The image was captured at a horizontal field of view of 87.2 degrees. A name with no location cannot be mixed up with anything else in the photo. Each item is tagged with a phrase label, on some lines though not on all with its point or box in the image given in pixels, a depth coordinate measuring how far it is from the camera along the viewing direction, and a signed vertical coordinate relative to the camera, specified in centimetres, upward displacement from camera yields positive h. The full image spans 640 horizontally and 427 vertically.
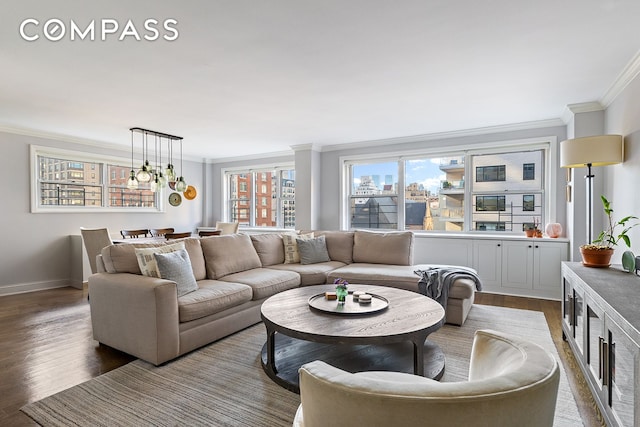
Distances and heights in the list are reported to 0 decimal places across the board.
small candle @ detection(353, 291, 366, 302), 277 -73
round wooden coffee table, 210 -78
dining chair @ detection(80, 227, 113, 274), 437 -41
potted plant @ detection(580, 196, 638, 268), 265 -36
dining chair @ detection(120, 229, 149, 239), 537 -41
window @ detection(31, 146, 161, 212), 525 +43
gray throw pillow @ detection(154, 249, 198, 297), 288 -54
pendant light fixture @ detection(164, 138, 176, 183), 499 +52
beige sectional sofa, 260 -75
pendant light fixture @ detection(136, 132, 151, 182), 449 +46
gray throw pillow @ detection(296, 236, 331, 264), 456 -58
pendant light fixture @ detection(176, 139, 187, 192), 516 +36
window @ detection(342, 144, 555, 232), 496 +30
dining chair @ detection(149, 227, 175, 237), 609 -42
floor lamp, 304 +53
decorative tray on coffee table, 247 -75
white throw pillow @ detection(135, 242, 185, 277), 292 -47
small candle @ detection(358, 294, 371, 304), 266 -72
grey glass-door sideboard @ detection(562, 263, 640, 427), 146 -69
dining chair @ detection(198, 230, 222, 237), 631 -47
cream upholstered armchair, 75 -44
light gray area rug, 191 -119
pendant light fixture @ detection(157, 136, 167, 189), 484 +41
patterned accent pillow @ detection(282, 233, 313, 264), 461 -56
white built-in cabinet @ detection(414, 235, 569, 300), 441 -71
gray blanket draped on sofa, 341 -74
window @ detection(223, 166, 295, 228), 729 +27
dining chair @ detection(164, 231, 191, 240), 540 -44
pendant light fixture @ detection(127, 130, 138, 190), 471 +38
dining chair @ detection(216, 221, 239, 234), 641 -36
